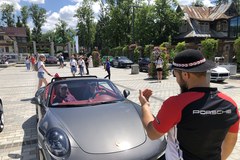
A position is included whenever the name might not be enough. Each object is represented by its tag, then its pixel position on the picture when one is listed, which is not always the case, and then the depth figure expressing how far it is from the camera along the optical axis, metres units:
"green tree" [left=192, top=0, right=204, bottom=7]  67.32
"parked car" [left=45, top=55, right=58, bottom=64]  42.22
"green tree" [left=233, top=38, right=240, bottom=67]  15.65
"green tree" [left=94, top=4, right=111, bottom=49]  52.34
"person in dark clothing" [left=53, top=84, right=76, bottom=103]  4.31
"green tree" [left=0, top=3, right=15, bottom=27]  86.54
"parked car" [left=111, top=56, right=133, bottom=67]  28.23
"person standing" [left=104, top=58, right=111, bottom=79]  15.69
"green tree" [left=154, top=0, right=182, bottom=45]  38.19
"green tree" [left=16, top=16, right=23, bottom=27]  89.94
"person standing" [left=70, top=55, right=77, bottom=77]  16.73
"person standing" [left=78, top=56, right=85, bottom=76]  18.68
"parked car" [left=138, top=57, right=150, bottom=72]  22.47
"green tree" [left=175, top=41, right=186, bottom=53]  22.27
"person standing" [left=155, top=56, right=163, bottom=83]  13.78
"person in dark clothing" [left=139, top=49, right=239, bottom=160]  1.55
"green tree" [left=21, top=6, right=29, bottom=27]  89.62
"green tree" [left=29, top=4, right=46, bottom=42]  87.56
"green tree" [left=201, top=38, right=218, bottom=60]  18.69
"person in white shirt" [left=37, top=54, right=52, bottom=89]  9.74
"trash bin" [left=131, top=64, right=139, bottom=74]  19.85
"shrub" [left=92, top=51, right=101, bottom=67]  31.86
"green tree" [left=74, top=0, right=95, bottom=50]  64.38
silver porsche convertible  2.88
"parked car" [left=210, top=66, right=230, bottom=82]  13.10
